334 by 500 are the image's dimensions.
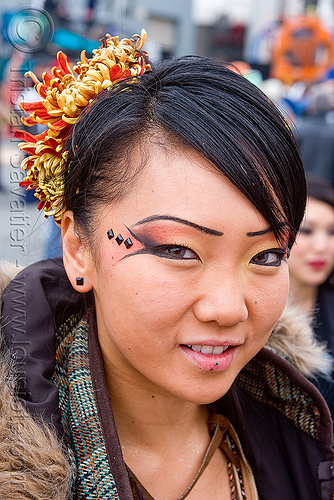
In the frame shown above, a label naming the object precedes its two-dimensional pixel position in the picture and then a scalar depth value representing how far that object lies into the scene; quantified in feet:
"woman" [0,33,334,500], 3.54
